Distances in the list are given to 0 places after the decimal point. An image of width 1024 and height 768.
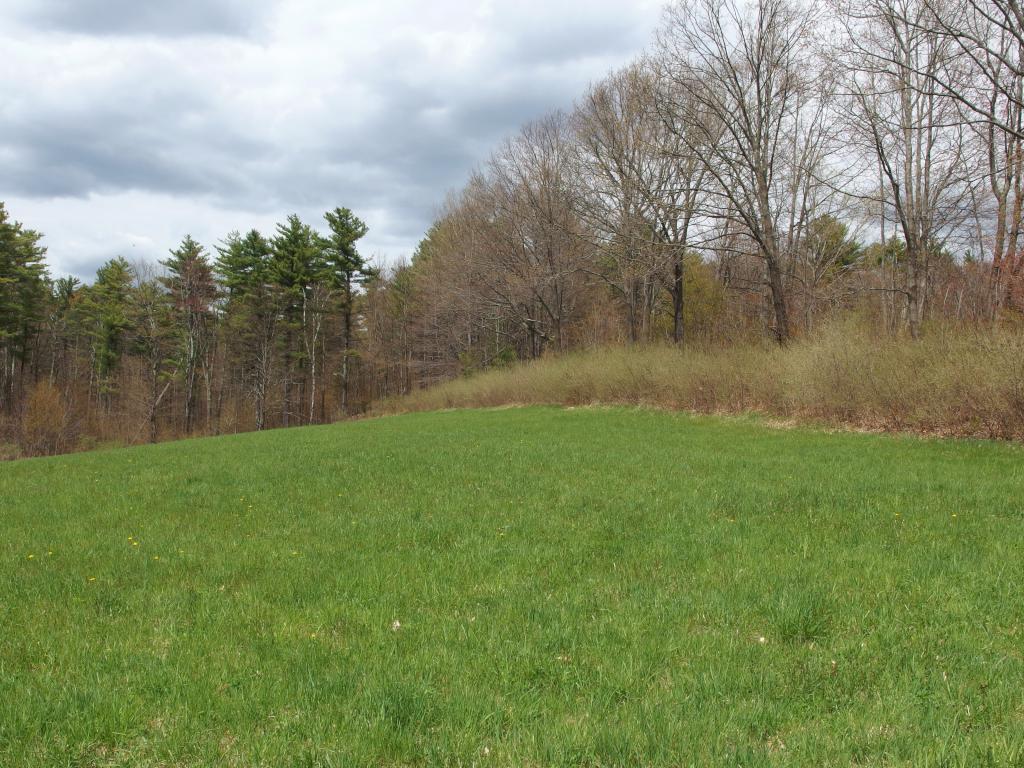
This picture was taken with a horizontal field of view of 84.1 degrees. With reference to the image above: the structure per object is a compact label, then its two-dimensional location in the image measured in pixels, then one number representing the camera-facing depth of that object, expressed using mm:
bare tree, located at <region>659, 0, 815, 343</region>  20922
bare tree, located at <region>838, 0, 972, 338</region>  17297
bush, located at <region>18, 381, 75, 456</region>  34250
